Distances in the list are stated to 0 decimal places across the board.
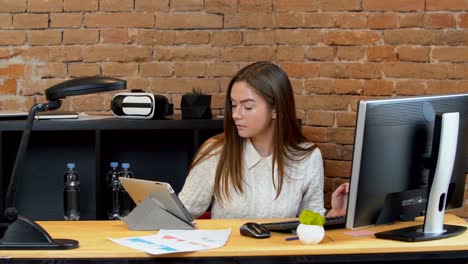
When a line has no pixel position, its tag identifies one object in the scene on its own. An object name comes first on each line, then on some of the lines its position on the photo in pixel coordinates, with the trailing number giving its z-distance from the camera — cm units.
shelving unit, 390
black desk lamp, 242
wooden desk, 238
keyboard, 266
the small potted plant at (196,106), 375
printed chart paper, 239
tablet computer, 265
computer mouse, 258
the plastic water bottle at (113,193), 386
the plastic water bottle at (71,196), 387
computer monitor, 244
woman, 315
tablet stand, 270
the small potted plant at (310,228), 246
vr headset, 370
